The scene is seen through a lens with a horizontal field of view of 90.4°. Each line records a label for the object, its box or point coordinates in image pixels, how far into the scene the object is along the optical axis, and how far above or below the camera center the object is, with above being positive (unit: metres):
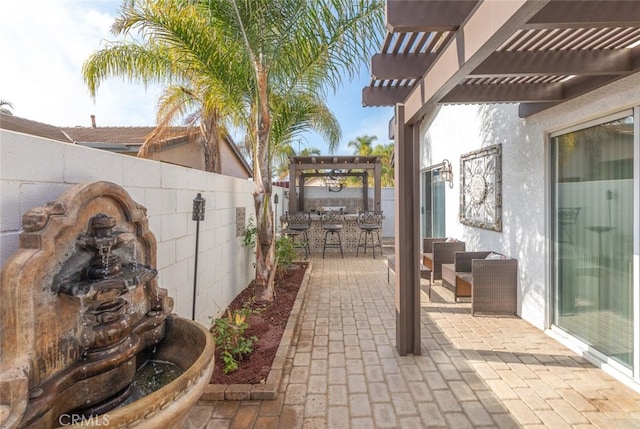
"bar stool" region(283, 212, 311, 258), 8.42 -0.40
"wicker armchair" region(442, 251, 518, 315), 4.16 -0.99
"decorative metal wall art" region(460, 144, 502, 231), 4.64 +0.37
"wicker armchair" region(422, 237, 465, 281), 5.39 -0.73
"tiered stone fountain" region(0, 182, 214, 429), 1.19 -0.49
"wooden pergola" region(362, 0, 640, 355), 1.71 +1.17
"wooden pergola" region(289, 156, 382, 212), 9.84 +1.50
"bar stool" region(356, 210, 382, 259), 8.60 -0.36
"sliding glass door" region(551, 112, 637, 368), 2.77 -0.24
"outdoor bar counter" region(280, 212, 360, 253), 9.23 -0.69
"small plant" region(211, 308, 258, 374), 2.86 -1.20
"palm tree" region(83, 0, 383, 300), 3.52 +2.01
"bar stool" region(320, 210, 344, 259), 8.70 -0.34
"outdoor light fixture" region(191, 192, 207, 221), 3.08 +0.05
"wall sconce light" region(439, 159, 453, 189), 6.33 +0.79
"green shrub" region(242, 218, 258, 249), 4.98 -0.36
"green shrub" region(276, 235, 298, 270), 5.74 -0.75
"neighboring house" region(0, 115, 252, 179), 8.47 +2.18
